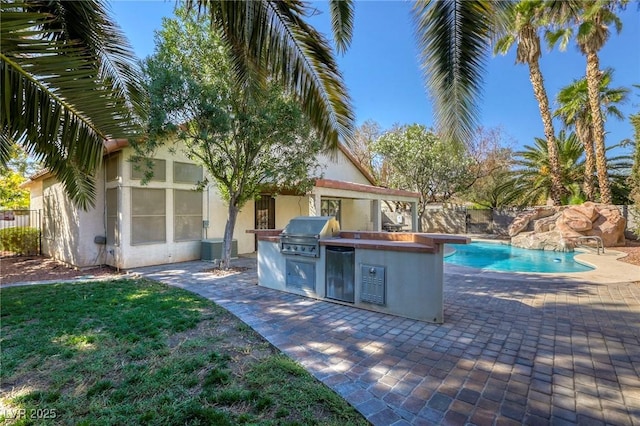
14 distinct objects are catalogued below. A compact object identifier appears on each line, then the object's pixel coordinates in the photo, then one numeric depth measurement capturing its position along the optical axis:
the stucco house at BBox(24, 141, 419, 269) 9.68
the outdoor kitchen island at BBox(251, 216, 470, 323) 4.95
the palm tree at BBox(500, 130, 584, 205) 20.77
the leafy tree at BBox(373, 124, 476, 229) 19.20
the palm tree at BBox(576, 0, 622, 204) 15.48
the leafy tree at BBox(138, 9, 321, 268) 7.48
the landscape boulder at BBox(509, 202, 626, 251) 15.23
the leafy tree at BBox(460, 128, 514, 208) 23.48
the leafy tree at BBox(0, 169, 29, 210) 19.17
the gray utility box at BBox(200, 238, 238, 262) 11.18
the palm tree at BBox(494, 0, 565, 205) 16.09
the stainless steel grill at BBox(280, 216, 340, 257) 6.32
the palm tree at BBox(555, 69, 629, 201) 18.69
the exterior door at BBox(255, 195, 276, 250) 14.57
